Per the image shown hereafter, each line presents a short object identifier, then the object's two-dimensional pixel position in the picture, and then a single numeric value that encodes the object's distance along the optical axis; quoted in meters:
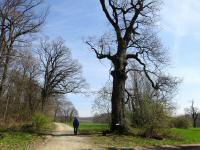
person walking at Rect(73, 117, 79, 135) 15.90
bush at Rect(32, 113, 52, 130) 16.37
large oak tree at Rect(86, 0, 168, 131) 14.84
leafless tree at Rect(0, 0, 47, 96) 12.77
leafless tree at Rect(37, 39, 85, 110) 32.10
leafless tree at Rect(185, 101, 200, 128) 60.72
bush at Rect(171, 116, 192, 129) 34.36
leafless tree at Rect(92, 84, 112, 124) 18.71
